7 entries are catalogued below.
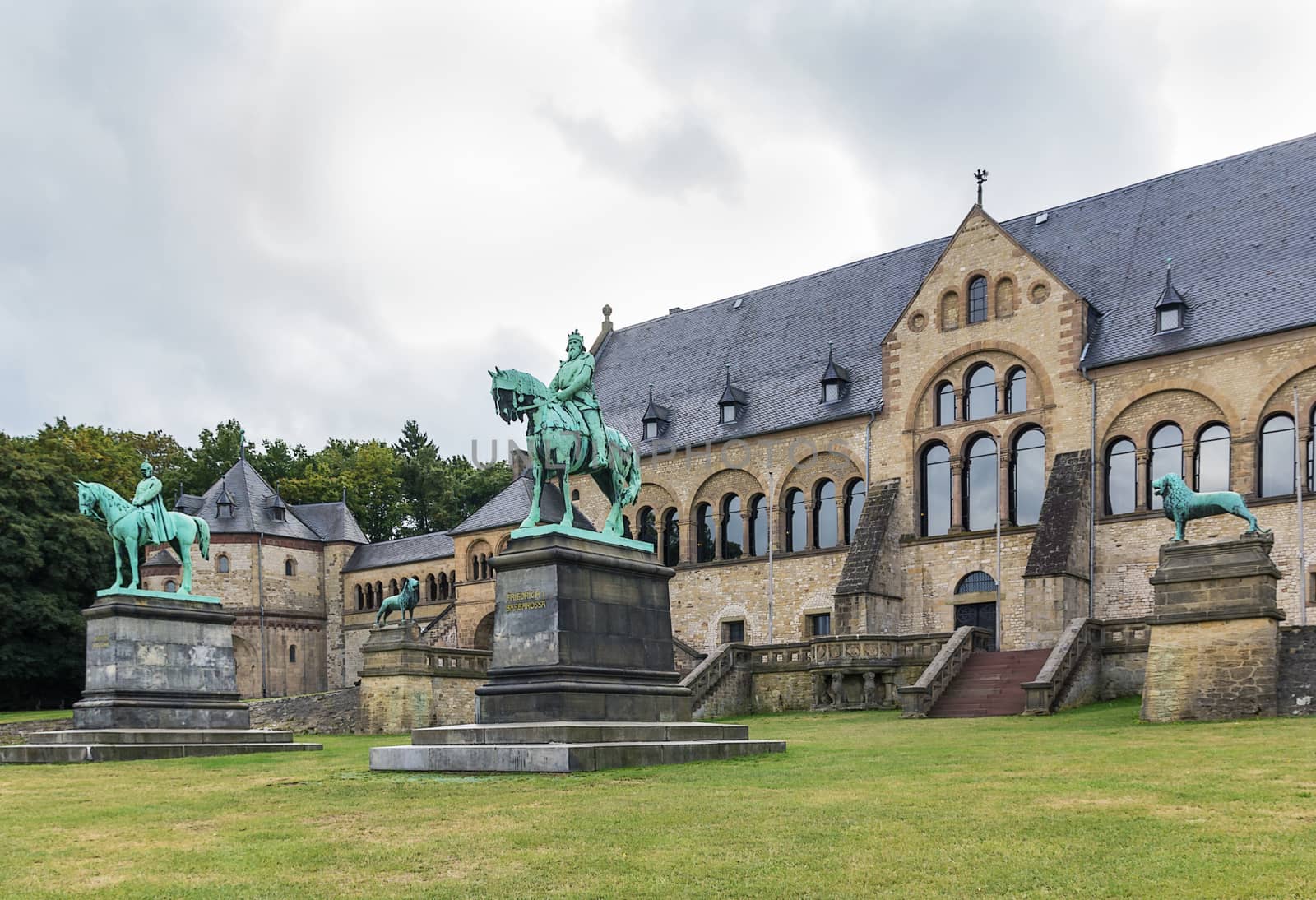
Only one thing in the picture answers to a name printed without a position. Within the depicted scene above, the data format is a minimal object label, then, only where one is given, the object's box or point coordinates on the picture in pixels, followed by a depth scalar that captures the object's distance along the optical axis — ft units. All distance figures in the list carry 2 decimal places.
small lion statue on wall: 142.82
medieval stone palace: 119.14
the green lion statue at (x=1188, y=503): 88.02
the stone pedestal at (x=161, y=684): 83.20
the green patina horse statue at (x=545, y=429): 63.21
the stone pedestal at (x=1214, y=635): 79.87
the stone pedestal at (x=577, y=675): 54.95
